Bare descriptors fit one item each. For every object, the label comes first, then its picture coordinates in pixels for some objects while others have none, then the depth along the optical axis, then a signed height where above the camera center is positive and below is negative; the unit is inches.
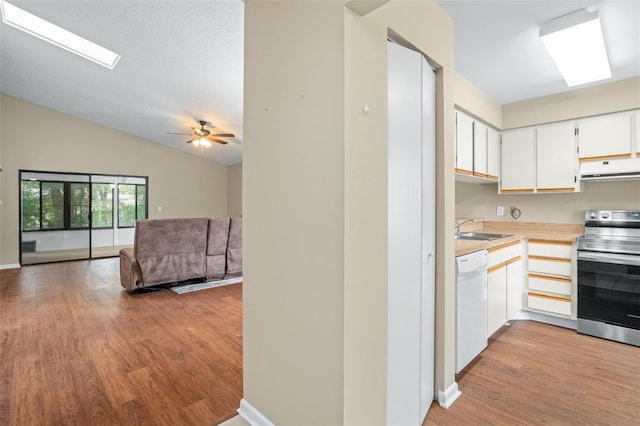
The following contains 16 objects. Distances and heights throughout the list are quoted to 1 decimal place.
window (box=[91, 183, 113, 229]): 274.2 +6.1
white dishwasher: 77.1 -25.7
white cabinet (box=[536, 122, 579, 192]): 120.1 +22.3
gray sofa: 155.7 -22.7
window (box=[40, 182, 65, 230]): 248.4 +5.4
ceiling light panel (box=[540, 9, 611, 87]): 76.8 +47.6
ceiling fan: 223.5 +55.1
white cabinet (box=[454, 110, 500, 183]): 107.6 +24.6
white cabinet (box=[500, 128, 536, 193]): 129.6 +22.5
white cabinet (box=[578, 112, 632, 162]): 109.5 +28.5
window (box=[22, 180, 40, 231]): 239.2 +5.1
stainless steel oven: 98.0 -23.3
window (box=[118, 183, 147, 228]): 290.4 +7.6
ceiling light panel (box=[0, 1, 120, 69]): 136.9 +85.9
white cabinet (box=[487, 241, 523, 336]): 97.2 -25.3
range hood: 106.6 +16.0
